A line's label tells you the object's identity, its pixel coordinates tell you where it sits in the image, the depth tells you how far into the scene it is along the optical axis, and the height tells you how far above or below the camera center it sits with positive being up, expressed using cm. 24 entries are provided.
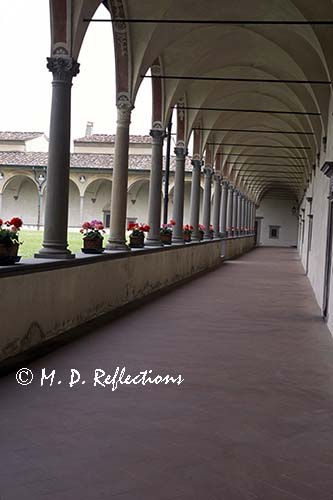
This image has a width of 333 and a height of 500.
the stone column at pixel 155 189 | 1341 +56
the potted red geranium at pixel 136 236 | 1234 -41
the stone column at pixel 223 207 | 2848 +49
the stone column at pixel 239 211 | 3814 +48
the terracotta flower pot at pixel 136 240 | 1234 -50
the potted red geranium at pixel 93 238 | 934 -36
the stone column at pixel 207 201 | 2272 +60
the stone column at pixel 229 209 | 3149 +46
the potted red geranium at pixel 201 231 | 2035 -43
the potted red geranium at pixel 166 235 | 1502 -45
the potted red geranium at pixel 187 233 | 1816 -46
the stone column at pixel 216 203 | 2625 +63
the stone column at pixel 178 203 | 1661 +36
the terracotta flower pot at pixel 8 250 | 616 -39
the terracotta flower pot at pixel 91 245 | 934 -46
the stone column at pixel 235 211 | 3403 +42
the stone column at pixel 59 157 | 775 +68
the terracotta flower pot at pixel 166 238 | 1501 -52
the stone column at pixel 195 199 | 1956 +56
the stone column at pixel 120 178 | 1085 +63
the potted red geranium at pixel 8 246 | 617 -35
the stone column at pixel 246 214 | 4424 +36
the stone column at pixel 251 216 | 4755 +22
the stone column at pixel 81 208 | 3148 +22
